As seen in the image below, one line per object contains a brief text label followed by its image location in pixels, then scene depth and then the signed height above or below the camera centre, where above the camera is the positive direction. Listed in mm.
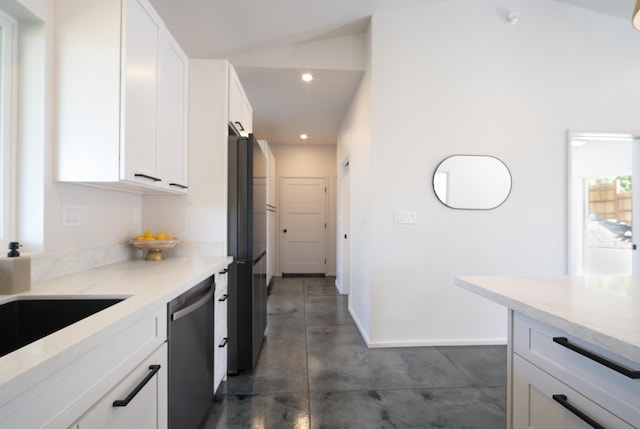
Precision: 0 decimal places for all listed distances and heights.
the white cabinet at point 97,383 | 568 -411
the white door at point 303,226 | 5688 -234
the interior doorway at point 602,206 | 4383 +150
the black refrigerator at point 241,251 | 2064 -268
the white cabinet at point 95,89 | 1323 +553
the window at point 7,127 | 1229 +356
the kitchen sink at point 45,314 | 1045 -361
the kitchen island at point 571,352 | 675 -374
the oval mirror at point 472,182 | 2645 +294
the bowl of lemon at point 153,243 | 1804 -187
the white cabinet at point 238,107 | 2215 +900
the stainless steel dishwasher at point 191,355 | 1197 -654
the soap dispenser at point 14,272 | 1045 -218
